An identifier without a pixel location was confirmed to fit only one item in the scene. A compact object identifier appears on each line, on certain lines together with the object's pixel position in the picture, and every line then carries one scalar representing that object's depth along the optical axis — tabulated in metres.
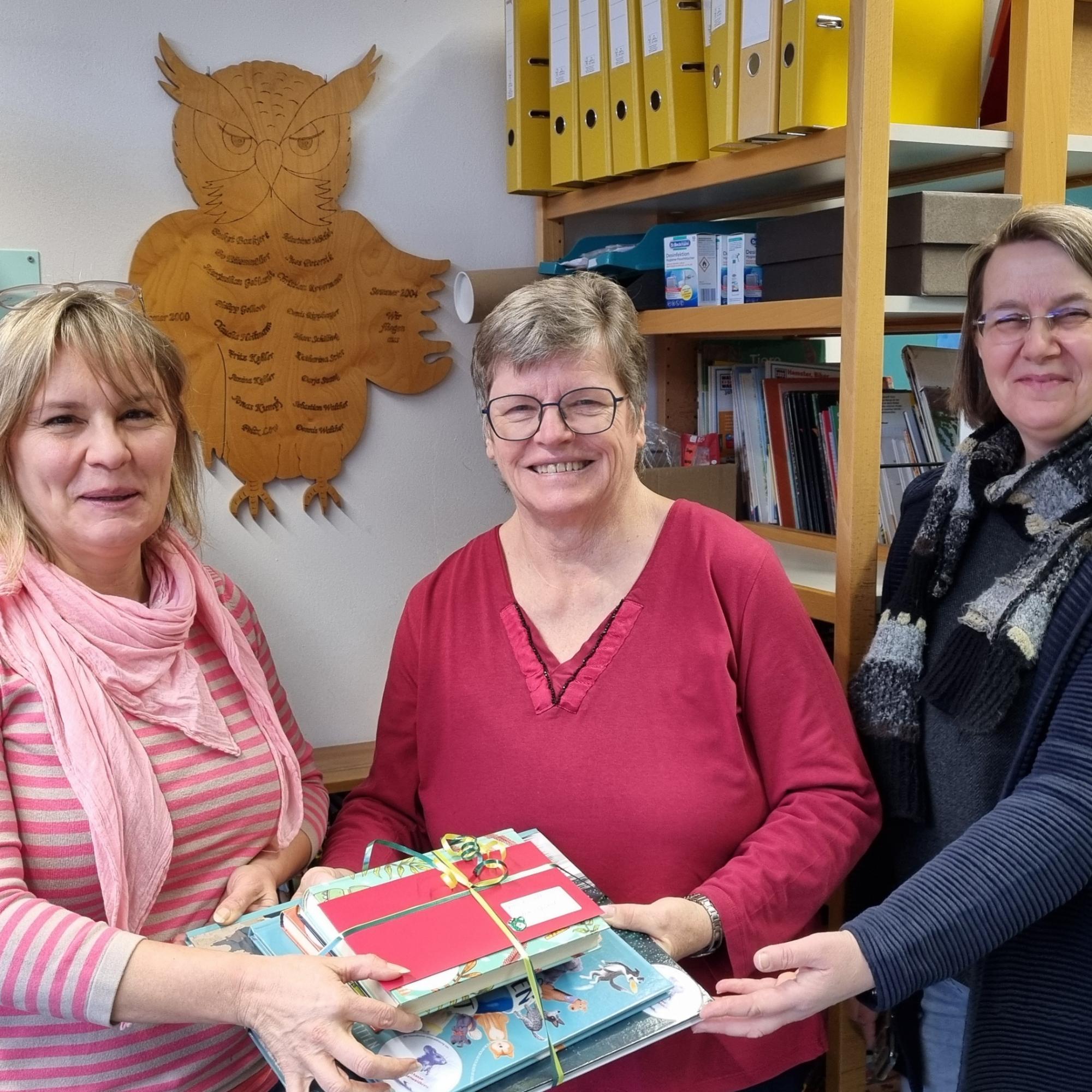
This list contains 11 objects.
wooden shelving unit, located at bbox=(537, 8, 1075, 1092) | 1.65
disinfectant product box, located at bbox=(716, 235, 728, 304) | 2.08
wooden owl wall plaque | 2.21
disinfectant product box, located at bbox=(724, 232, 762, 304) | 2.04
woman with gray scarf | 1.25
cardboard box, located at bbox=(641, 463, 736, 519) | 2.32
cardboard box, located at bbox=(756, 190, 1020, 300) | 1.70
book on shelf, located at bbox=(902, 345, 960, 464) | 2.13
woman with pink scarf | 1.17
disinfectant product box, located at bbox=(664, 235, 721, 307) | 2.10
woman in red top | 1.45
